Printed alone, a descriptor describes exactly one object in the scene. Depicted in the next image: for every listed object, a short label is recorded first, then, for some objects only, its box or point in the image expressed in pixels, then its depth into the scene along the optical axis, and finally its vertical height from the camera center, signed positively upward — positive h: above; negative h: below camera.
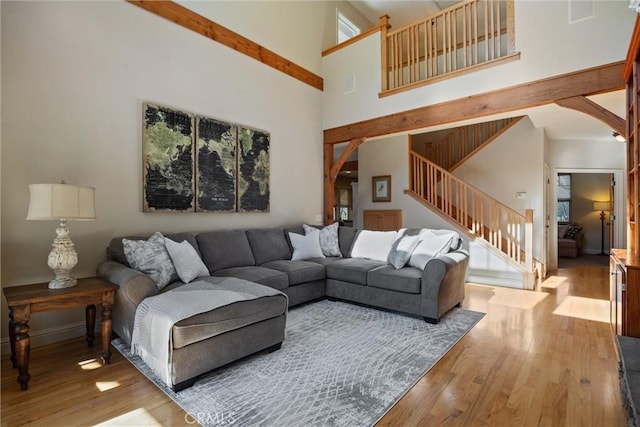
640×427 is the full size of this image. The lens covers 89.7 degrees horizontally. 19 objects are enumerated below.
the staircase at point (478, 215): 4.85 -0.08
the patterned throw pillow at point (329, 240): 4.39 -0.40
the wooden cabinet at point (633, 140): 2.44 +0.59
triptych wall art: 3.38 +0.57
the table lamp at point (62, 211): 2.18 +0.01
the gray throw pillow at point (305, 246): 4.18 -0.46
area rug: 1.75 -1.10
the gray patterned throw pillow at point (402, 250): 3.54 -0.45
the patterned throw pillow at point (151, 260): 2.67 -0.41
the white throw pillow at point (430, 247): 3.46 -0.41
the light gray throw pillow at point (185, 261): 2.82 -0.44
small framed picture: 6.48 +0.48
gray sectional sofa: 2.07 -0.71
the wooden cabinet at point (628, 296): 2.07 -0.58
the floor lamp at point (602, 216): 8.18 -0.15
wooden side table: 2.00 -0.61
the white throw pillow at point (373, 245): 4.05 -0.44
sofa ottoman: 1.95 -0.77
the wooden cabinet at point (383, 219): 6.24 -0.17
